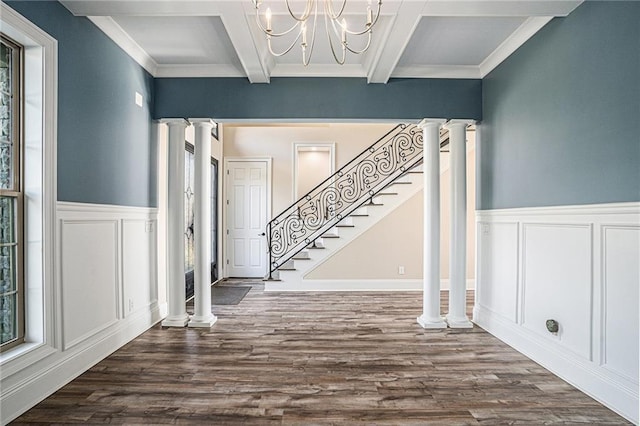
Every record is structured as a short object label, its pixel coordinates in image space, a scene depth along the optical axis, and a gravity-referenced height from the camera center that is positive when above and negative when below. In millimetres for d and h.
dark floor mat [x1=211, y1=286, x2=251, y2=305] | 5250 -1326
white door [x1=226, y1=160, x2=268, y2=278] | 7262 -165
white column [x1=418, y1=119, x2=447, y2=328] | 4090 -173
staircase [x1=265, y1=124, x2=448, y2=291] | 6027 +64
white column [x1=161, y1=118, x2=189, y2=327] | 4047 -181
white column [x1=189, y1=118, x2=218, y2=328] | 4094 -174
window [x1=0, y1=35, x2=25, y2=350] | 2295 +71
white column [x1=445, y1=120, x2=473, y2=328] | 4074 -285
